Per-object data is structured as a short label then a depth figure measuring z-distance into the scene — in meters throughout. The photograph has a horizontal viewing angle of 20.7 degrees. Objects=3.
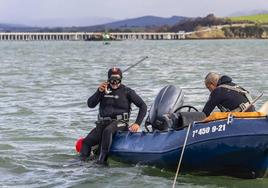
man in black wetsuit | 11.09
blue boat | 9.08
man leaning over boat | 10.02
